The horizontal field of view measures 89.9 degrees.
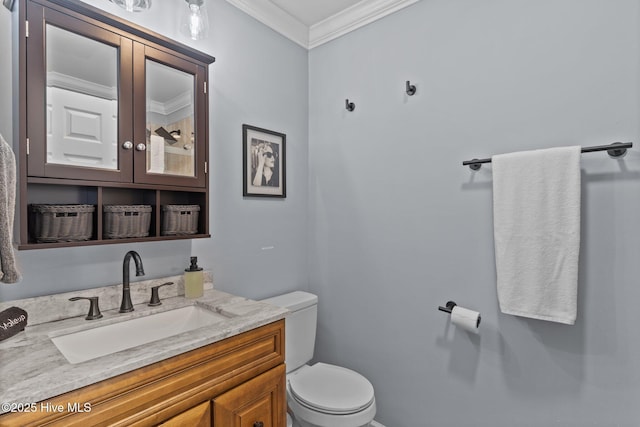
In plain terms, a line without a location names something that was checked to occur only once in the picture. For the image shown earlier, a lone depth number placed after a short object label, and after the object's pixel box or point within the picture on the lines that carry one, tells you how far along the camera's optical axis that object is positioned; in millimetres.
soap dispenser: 1458
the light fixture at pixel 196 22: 1333
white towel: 1232
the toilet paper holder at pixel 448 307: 1554
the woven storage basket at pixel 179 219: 1351
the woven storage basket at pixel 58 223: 1052
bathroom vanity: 749
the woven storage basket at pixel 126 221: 1192
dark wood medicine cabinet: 1018
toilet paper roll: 1457
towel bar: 1146
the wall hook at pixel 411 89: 1714
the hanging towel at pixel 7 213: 748
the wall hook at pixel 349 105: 1982
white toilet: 1418
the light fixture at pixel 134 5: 1175
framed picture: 1838
